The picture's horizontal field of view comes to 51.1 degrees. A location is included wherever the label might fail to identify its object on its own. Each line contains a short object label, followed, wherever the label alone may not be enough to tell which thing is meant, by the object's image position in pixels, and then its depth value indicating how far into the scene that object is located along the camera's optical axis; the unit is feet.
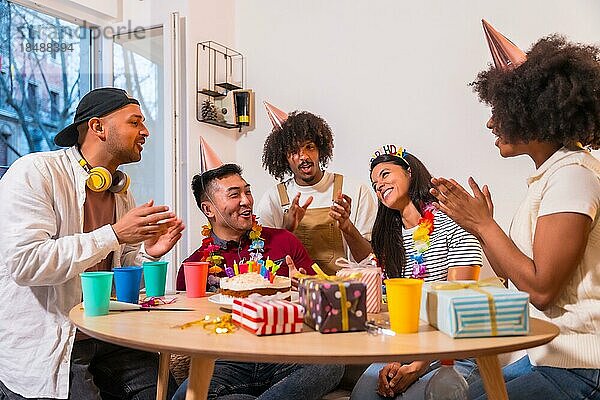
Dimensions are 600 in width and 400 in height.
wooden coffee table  4.00
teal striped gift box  4.40
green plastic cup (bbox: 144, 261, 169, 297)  6.69
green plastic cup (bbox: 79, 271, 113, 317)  5.45
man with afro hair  10.42
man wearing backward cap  6.39
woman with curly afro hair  5.11
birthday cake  5.98
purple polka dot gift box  4.60
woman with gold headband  6.87
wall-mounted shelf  13.62
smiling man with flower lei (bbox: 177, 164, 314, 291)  8.86
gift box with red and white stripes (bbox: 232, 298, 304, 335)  4.53
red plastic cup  6.68
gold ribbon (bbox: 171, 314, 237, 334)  4.76
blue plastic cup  6.06
